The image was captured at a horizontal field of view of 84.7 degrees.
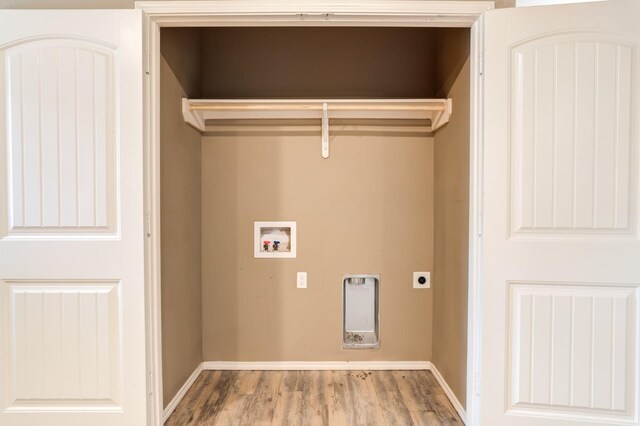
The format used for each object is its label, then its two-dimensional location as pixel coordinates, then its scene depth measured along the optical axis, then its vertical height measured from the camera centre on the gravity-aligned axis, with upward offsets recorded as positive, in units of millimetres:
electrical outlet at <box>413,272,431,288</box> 2469 -515
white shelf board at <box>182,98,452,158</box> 2182 +624
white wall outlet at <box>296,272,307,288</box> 2475 -523
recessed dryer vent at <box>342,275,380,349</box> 2490 -757
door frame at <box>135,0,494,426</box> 1600 +715
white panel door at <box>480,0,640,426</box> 1497 -39
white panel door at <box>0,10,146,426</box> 1553 -55
